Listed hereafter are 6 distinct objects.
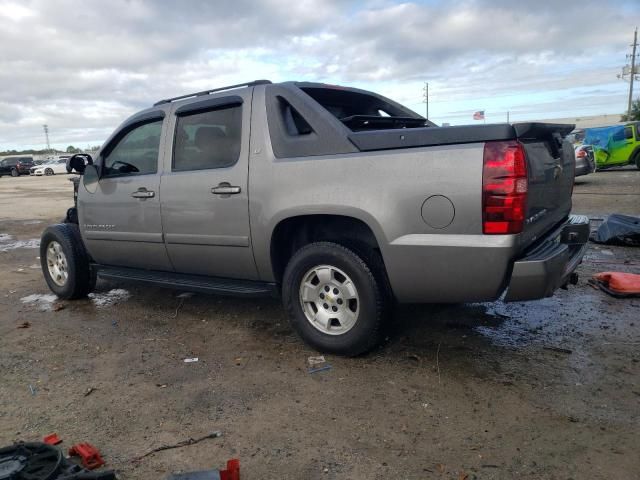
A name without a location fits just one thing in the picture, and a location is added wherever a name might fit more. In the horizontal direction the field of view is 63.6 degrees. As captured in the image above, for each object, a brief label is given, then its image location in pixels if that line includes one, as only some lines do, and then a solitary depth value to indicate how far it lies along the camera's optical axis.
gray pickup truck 2.95
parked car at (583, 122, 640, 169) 18.56
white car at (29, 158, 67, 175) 42.09
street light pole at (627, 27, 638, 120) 55.92
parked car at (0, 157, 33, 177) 41.53
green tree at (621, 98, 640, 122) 49.36
